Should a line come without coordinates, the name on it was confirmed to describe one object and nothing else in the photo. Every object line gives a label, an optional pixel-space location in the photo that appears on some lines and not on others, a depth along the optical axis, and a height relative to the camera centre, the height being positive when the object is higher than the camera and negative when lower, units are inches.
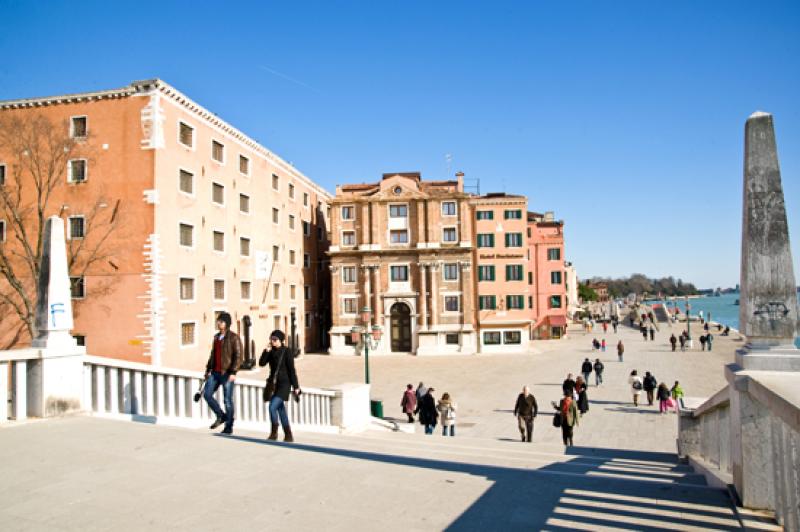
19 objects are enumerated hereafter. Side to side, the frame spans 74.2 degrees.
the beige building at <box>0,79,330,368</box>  989.2 +176.8
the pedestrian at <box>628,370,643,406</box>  867.4 -157.7
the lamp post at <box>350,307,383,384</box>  995.2 -89.1
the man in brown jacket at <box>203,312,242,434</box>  329.4 -43.9
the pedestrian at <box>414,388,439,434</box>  682.2 -153.9
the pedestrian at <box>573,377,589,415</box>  729.0 -145.9
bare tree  1003.3 +177.1
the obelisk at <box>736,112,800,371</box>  192.2 +7.7
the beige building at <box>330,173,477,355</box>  1736.0 +93.3
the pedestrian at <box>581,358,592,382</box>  1016.2 -152.4
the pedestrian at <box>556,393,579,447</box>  568.1 -136.3
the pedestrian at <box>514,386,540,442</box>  603.8 -137.6
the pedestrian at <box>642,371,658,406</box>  889.5 -163.9
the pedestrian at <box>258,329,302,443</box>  319.6 -49.1
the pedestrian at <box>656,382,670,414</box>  805.9 -164.8
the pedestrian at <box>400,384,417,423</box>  761.0 -158.7
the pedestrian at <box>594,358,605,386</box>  1081.4 -164.7
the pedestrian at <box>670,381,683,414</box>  778.8 -153.3
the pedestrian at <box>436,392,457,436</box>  663.1 -150.7
